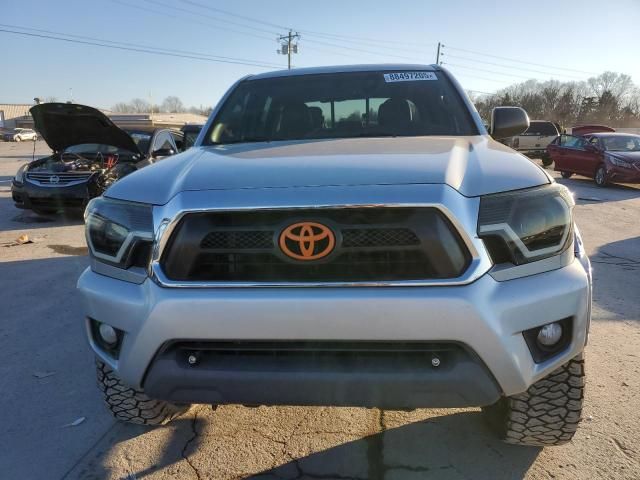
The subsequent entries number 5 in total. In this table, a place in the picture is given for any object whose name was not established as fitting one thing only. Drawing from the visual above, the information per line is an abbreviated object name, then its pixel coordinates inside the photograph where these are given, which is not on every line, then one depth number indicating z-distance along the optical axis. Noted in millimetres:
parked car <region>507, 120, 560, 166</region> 22547
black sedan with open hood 8578
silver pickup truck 1792
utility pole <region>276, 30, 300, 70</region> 53147
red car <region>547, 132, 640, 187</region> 14305
